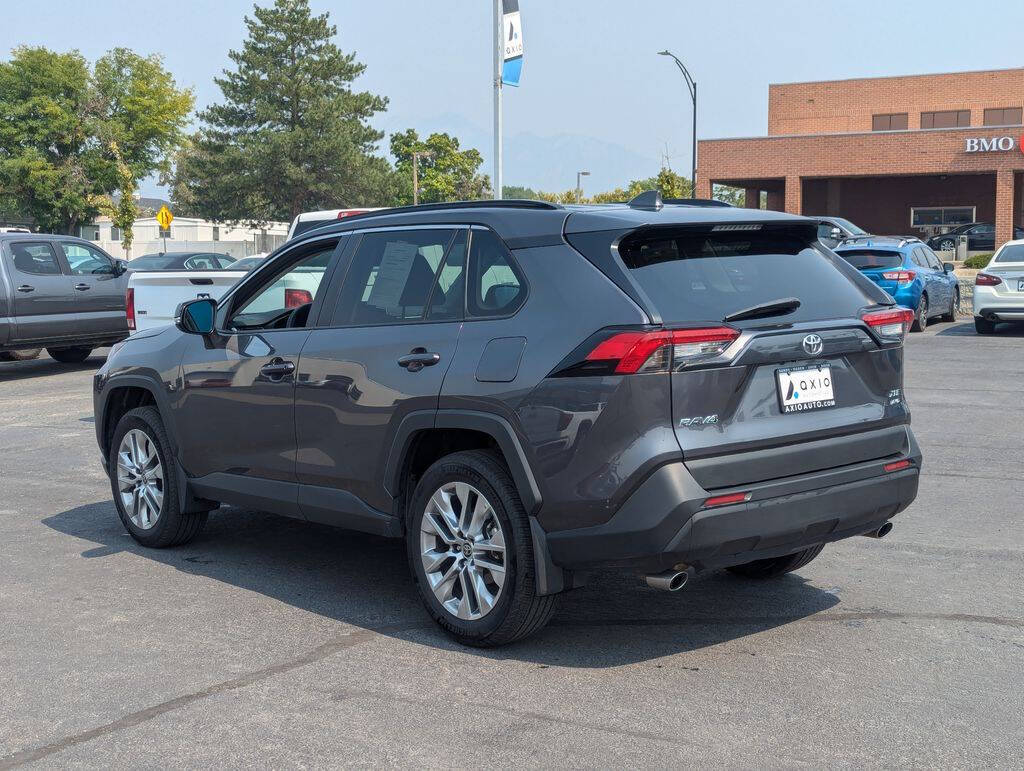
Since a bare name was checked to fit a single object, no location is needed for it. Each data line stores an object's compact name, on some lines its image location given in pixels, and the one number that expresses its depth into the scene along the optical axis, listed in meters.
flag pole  24.39
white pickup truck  12.62
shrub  38.88
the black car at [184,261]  28.59
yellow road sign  46.53
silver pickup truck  16.64
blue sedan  20.80
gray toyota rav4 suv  4.59
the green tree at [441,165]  94.88
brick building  44.50
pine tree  70.50
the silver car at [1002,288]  20.08
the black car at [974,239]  46.25
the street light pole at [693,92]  39.38
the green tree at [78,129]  66.00
